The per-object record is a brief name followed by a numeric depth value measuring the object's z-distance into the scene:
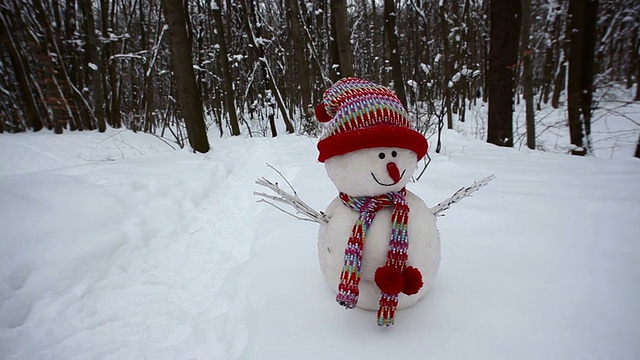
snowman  1.01
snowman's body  1.06
